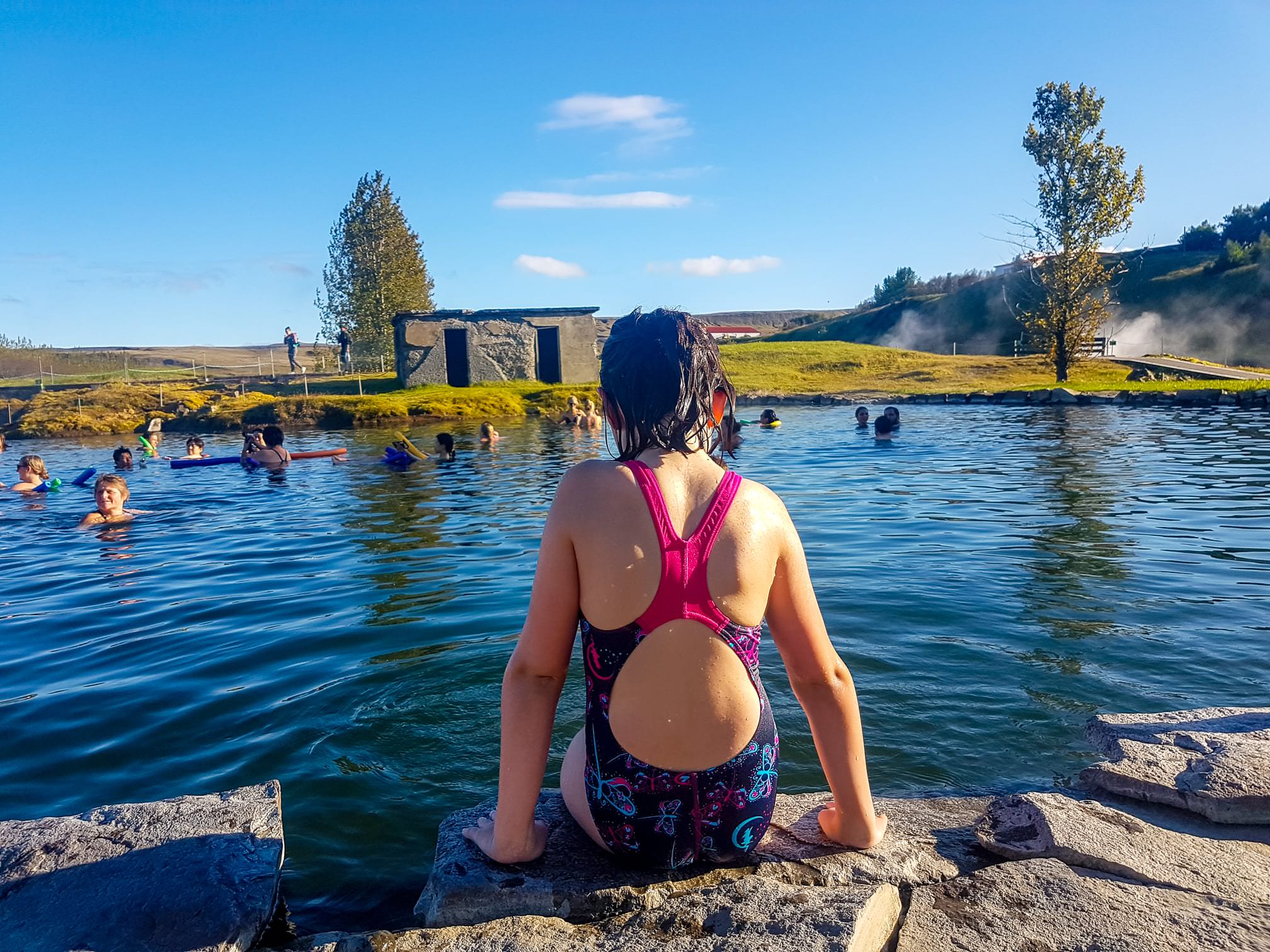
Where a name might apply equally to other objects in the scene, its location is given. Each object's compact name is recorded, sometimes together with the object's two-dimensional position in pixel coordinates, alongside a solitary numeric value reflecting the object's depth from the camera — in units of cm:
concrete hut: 3562
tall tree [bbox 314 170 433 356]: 5059
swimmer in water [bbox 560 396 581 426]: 2552
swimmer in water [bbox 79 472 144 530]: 1188
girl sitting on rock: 246
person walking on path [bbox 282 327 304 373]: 4762
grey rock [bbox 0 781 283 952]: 256
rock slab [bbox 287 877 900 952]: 222
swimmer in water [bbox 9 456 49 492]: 1506
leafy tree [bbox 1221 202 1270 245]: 5694
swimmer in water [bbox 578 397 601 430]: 2570
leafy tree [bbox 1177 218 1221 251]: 5951
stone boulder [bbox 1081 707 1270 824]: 317
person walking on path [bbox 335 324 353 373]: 4615
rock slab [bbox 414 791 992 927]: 253
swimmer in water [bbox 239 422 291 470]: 1780
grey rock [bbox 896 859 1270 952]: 225
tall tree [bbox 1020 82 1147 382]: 3575
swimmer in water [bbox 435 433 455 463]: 1814
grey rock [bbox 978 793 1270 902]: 261
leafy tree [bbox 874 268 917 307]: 7688
